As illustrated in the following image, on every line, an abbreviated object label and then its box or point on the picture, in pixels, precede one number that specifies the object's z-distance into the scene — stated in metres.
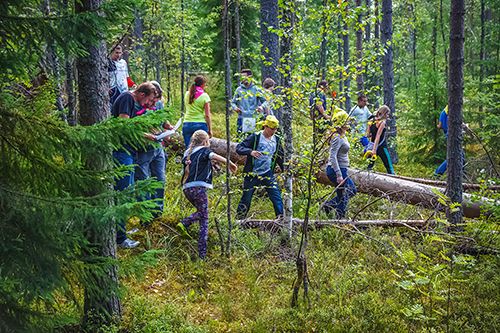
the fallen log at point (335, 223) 7.84
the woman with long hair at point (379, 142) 11.06
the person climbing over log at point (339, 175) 8.27
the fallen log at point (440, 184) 9.84
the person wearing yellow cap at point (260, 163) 7.89
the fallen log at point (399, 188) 8.85
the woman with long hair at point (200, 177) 6.61
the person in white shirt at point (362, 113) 12.01
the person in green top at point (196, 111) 9.48
